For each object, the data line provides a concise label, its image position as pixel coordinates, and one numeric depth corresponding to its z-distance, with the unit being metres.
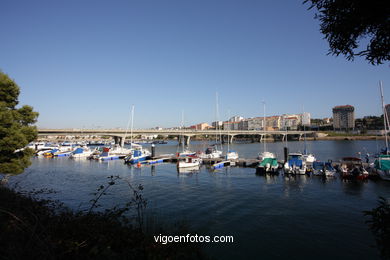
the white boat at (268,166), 33.62
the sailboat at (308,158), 41.86
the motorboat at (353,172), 28.52
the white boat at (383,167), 27.02
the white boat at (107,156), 55.86
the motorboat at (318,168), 31.05
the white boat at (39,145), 80.66
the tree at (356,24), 6.11
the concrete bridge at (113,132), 80.11
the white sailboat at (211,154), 51.34
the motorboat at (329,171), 29.96
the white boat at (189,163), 39.28
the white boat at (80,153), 62.40
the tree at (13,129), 14.50
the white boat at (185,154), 55.67
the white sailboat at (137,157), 48.53
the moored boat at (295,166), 32.44
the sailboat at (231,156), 47.00
